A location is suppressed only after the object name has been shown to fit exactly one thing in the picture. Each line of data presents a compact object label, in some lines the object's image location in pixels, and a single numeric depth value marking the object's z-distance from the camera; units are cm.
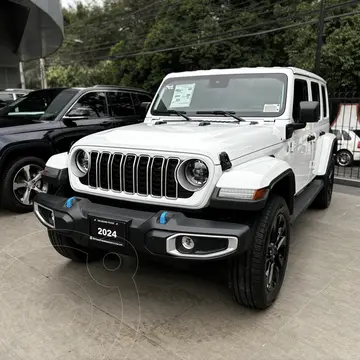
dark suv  511
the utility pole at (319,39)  914
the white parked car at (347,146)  1232
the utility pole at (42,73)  3211
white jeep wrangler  251
